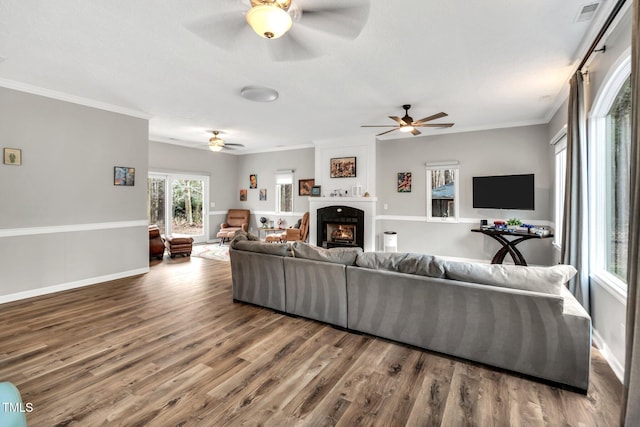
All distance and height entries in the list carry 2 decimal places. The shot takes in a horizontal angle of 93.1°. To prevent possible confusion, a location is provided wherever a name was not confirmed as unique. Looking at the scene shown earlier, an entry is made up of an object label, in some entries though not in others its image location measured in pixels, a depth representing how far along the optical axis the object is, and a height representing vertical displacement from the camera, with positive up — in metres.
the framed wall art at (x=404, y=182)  6.86 +0.73
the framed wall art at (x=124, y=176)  4.88 +0.61
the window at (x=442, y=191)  6.41 +0.49
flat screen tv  5.45 +0.42
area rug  6.70 -0.93
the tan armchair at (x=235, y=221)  8.85 -0.23
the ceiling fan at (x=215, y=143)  6.28 +1.46
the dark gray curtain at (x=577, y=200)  2.93 +0.14
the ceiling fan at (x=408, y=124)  4.55 +1.40
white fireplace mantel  6.82 +0.18
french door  7.85 +0.26
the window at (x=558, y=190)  4.74 +0.39
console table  4.95 -0.54
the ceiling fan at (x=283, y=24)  2.03 +1.59
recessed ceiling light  4.06 +1.66
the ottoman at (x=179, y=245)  6.69 -0.71
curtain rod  2.21 +1.51
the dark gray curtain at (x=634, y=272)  1.54 -0.31
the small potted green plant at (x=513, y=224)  5.23 -0.17
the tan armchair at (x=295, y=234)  7.36 -0.51
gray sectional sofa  2.09 -0.75
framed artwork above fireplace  7.19 +1.13
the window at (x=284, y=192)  8.73 +0.63
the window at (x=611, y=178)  2.54 +0.34
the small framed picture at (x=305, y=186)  8.30 +0.76
